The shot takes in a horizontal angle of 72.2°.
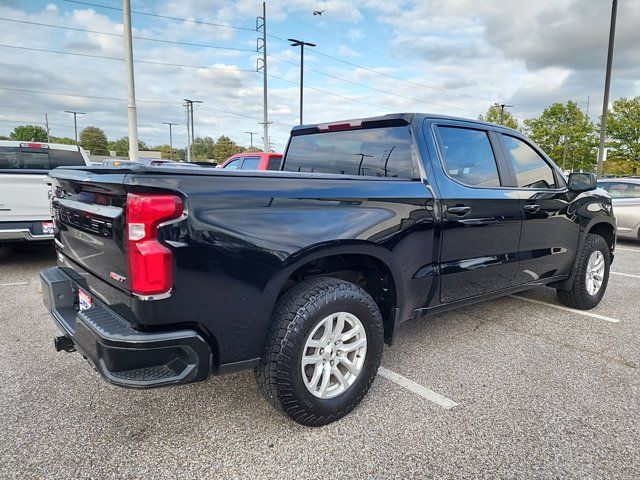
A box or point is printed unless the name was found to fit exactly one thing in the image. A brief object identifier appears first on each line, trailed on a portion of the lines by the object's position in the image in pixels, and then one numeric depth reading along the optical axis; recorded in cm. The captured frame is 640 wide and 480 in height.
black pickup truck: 192
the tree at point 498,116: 4434
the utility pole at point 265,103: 2597
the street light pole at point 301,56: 2666
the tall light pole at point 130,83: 1166
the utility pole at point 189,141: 5514
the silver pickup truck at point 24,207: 553
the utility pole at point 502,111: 4204
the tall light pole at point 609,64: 1548
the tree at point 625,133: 3069
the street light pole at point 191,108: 5816
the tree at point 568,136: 3538
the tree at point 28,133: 9050
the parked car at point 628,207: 932
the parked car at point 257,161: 901
